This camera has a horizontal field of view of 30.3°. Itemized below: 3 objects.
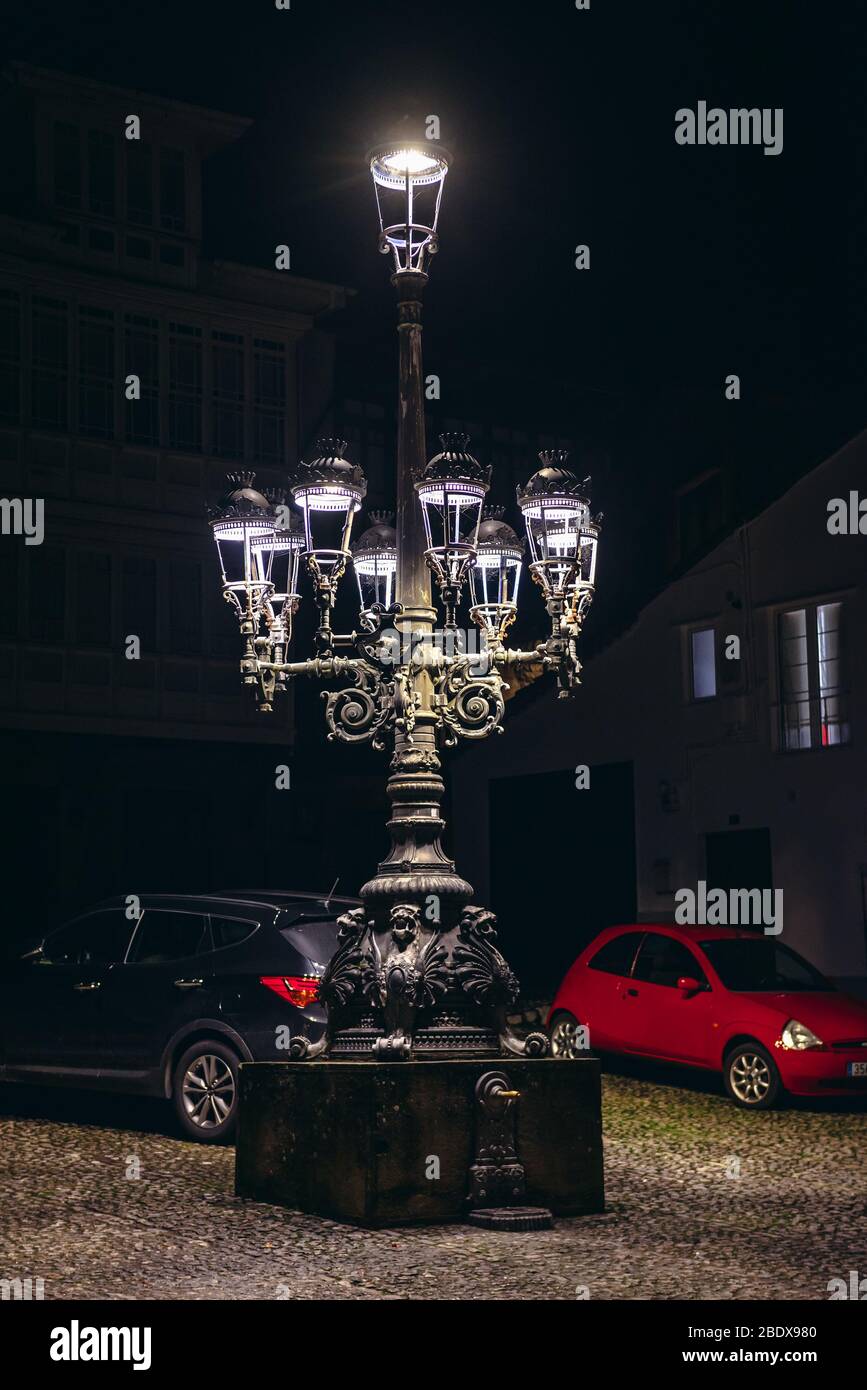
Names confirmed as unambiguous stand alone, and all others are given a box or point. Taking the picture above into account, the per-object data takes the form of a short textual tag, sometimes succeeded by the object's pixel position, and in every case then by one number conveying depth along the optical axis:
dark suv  11.87
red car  14.01
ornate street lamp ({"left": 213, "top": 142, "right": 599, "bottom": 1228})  9.12
